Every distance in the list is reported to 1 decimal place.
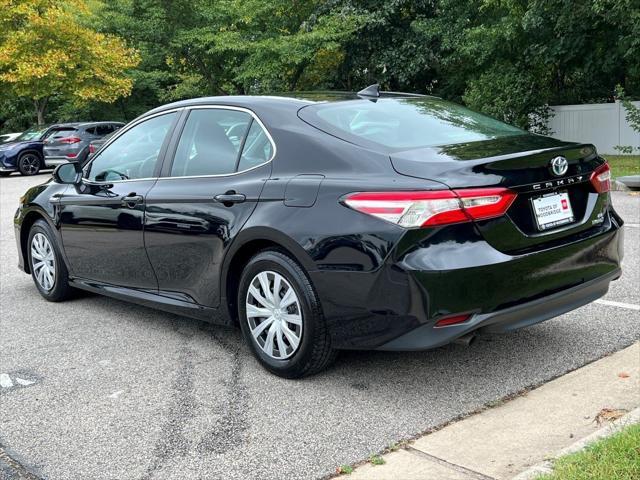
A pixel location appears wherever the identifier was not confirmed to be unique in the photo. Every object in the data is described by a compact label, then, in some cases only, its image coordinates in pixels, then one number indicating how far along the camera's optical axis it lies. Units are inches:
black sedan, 135.9
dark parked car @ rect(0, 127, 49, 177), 895.1
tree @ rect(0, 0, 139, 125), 1085.8
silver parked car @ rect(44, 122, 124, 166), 893.2
